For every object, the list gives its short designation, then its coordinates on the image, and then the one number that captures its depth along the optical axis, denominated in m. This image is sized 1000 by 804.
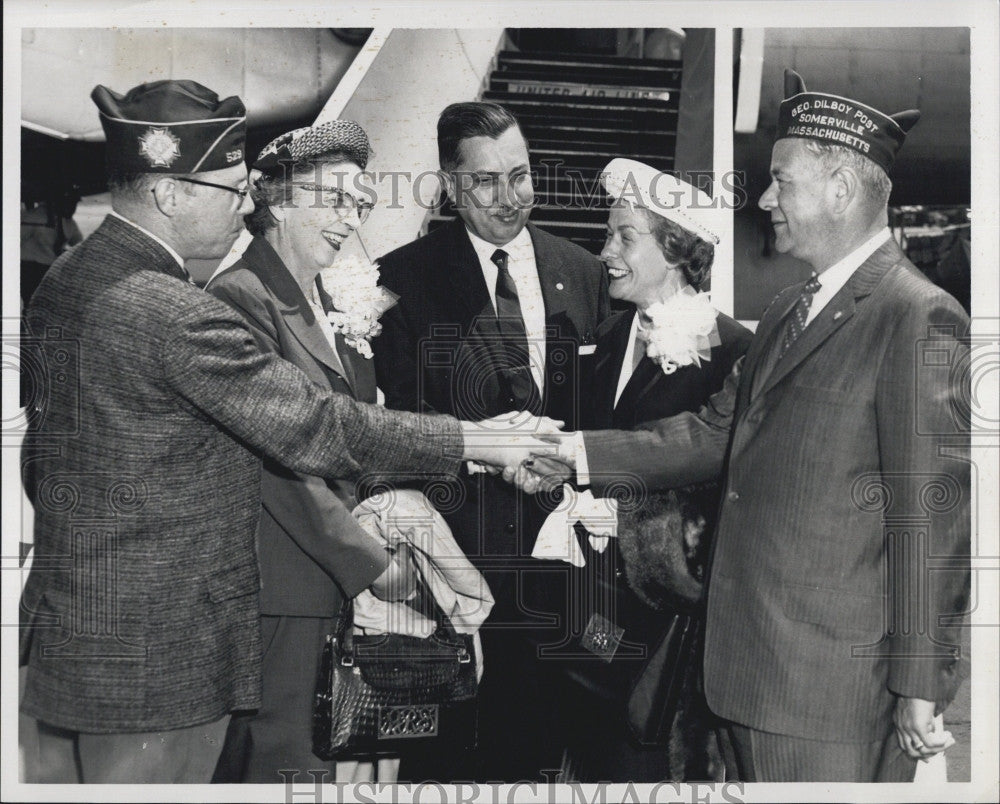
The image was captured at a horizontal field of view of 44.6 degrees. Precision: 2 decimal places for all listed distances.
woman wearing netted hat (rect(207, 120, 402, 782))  3.93
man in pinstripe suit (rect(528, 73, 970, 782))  3.71
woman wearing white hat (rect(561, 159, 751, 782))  4.09
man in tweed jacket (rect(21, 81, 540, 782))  3.61
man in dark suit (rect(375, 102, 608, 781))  4.16
